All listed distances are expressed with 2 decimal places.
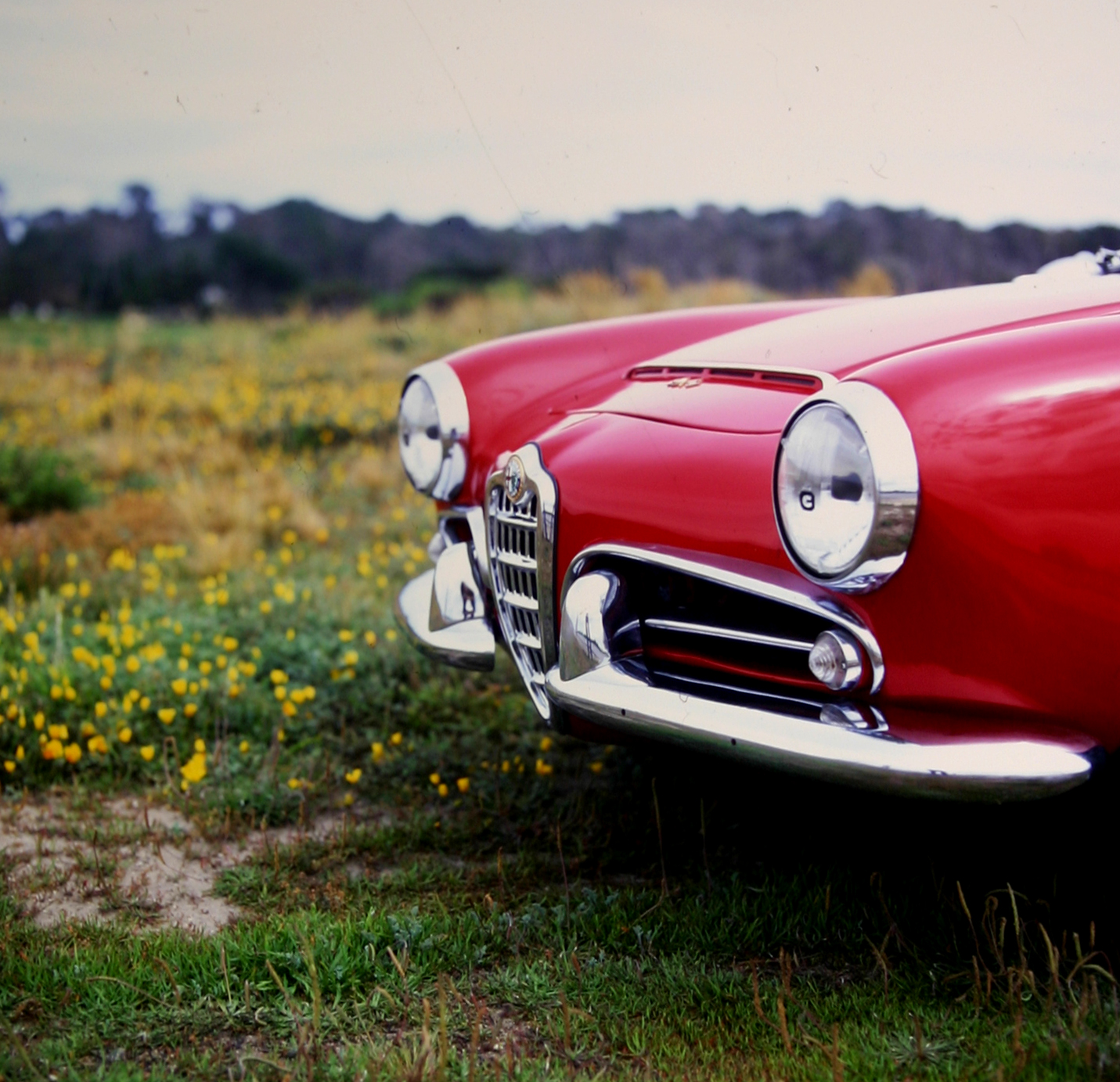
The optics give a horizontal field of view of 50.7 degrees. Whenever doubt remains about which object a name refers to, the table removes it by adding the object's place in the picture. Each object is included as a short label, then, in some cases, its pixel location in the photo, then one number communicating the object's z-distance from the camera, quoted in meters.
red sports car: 1.61
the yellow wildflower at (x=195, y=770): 2.81
